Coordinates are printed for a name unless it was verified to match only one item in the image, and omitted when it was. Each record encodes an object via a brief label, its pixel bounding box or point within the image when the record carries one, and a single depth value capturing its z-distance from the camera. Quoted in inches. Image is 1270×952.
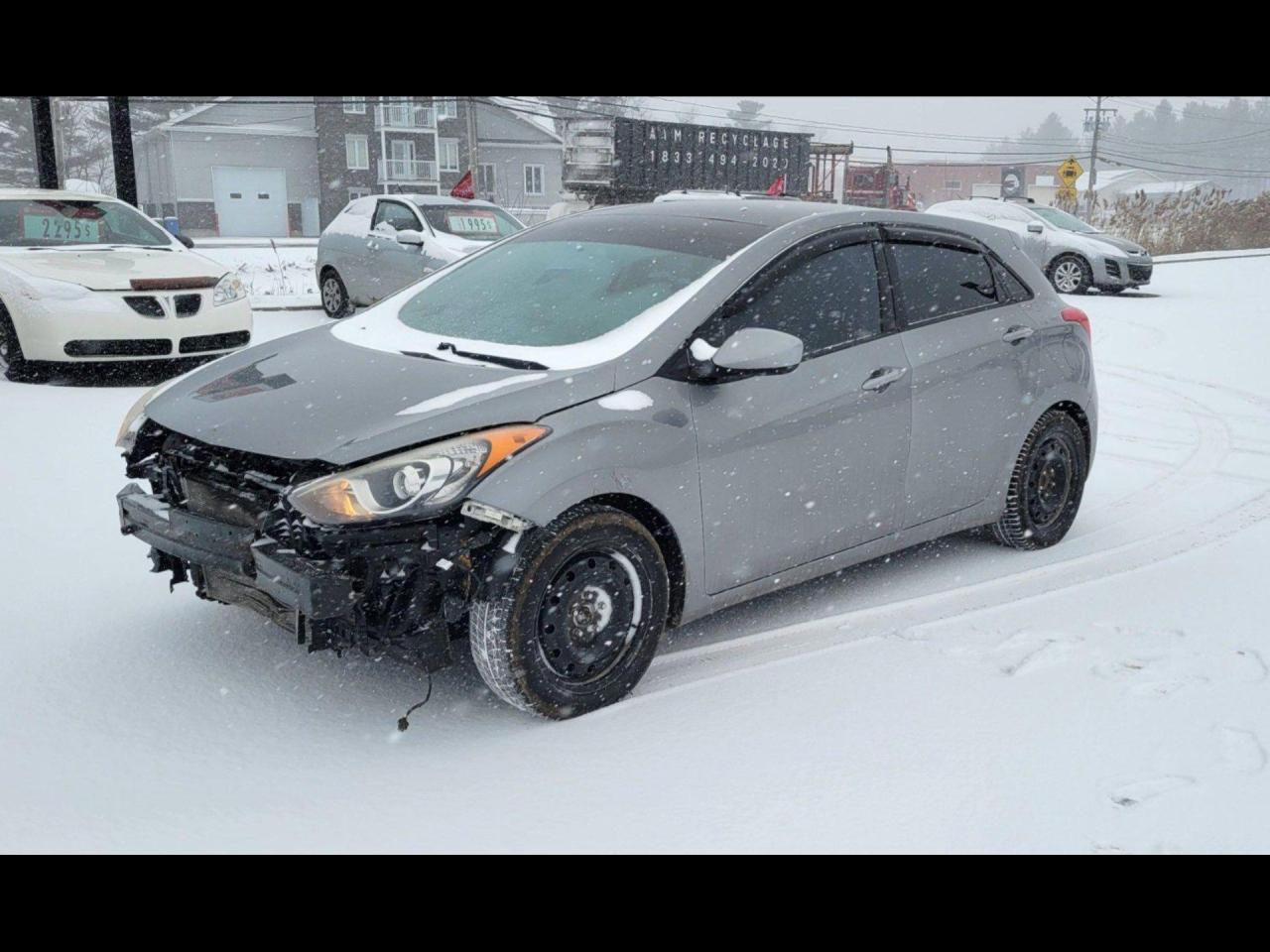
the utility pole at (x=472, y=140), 1724.9
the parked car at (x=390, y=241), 515.2
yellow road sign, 1331.2
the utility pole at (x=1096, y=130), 2287.9
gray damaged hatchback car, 134.8
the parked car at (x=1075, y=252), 746.8
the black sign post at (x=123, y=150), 618.5
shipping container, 1157.1
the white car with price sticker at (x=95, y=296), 356.2
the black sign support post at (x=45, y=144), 584.7
